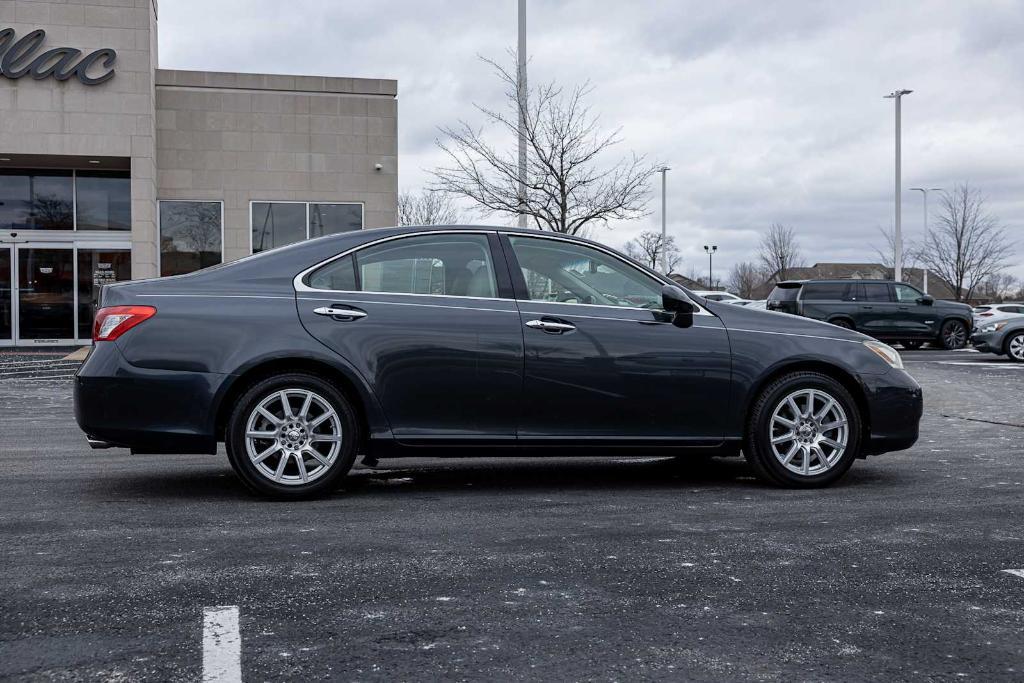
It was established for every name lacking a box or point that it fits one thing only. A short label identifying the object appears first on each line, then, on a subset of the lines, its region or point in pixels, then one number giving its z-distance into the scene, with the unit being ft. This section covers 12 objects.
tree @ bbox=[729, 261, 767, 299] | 332.41
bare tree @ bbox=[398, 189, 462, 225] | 171.12
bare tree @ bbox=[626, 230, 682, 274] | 239.91
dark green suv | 84.64
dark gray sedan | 18.79
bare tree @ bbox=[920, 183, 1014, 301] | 176.86
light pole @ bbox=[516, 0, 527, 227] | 52.85
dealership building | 68.80
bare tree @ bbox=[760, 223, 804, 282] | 271.08
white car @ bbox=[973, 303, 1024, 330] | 77.43
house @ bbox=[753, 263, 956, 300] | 293.43
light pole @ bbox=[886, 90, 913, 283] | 126.93
